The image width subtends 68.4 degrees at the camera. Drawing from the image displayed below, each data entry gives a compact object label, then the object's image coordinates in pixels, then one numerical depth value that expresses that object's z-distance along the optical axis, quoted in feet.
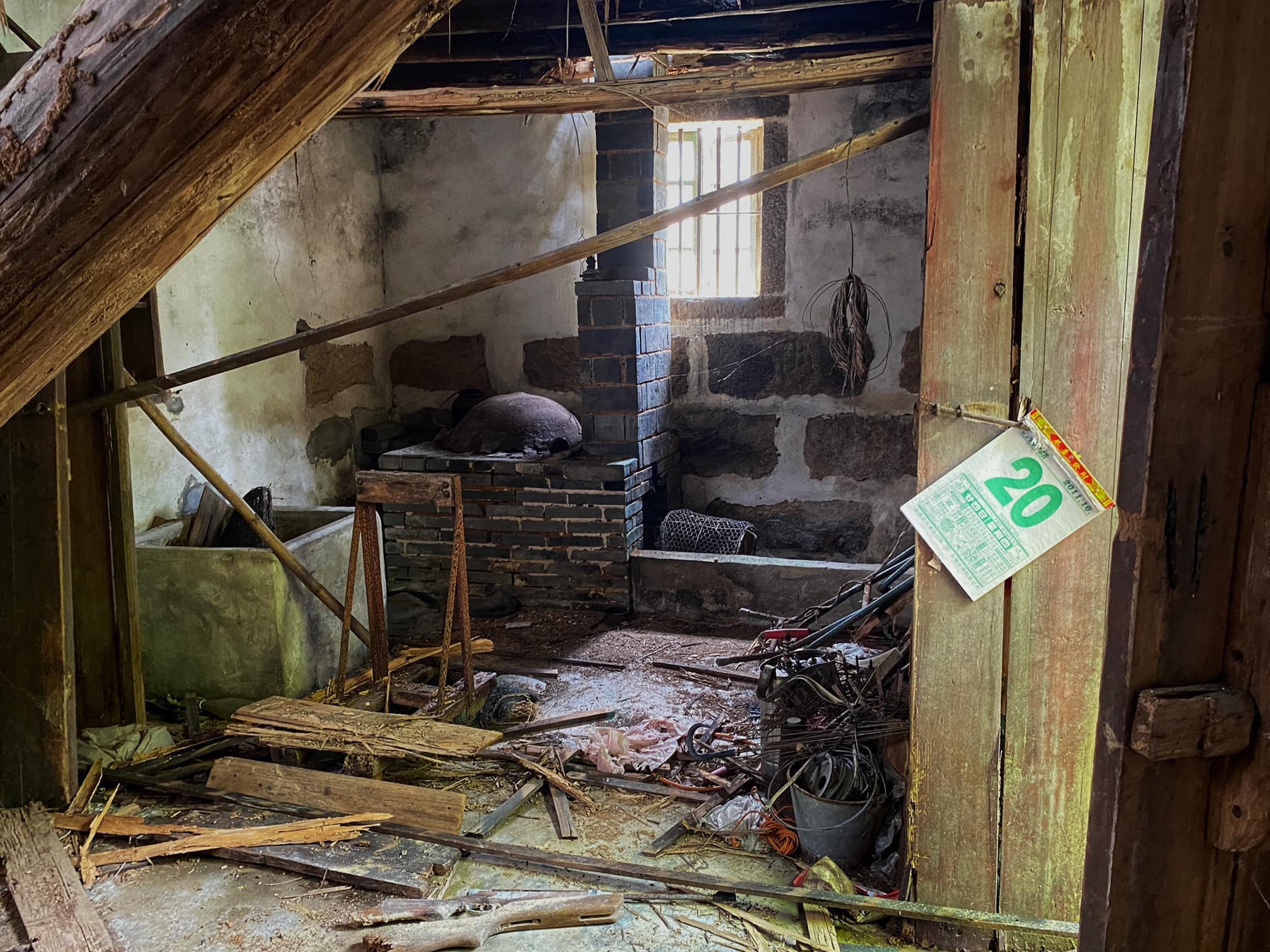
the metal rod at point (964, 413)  7.54
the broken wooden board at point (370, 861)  9.10
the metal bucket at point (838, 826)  9.32
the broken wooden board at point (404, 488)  12.49
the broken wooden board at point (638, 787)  11.16
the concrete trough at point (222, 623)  13.05
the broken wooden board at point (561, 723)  12.89
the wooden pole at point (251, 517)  12.50
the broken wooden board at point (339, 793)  10.26
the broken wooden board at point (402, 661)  13.37
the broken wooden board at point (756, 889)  7.75
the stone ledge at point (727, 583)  17.02
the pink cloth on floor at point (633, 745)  11.94
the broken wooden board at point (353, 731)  11.00
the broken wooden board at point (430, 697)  12.78
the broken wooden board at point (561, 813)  10.32
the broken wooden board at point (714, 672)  14.66
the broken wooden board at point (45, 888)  8.08
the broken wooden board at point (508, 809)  10.29
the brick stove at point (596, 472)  17.61
